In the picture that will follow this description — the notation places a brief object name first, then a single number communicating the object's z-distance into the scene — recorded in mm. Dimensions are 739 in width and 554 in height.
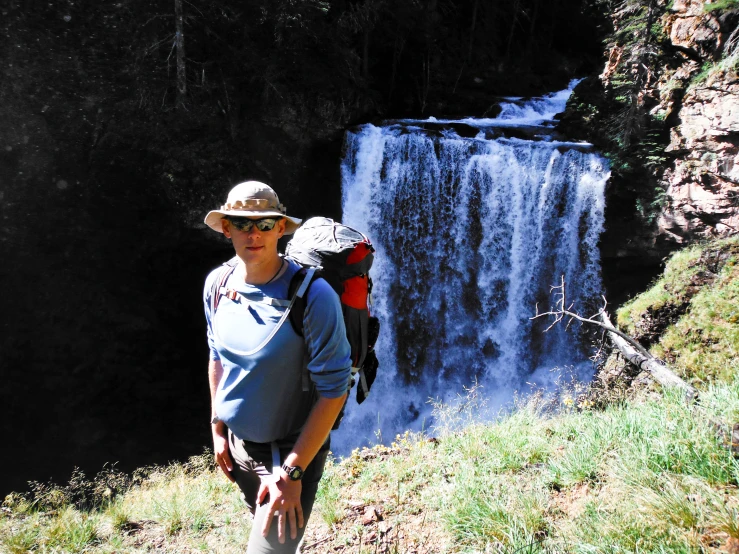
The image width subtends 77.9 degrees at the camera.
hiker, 1691
